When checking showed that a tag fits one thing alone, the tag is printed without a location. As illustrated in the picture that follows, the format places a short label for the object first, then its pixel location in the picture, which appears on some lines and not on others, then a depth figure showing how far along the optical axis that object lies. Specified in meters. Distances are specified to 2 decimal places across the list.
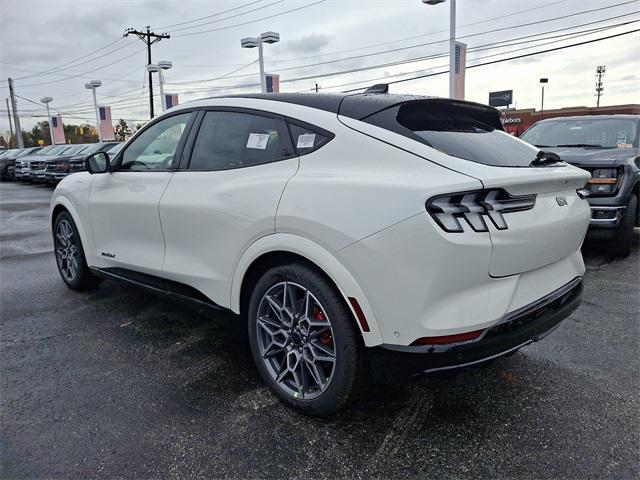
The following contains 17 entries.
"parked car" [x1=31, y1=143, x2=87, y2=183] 18.44
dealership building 41.06
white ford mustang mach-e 2.09
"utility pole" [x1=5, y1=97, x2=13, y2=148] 68.12
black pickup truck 5.59
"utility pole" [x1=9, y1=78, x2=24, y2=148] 50.12
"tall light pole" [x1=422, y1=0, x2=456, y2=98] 13.55
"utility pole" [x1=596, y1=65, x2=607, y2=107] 77.62
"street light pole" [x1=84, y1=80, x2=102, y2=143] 35.19
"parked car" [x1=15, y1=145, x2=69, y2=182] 20.25
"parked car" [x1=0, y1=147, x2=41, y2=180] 24.12
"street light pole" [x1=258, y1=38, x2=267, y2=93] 19.64
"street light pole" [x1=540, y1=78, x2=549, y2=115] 52.20
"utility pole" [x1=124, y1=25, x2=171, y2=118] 36.00
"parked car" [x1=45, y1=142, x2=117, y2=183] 17.07
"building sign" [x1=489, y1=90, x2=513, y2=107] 47.56
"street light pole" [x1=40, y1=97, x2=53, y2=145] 46.31
